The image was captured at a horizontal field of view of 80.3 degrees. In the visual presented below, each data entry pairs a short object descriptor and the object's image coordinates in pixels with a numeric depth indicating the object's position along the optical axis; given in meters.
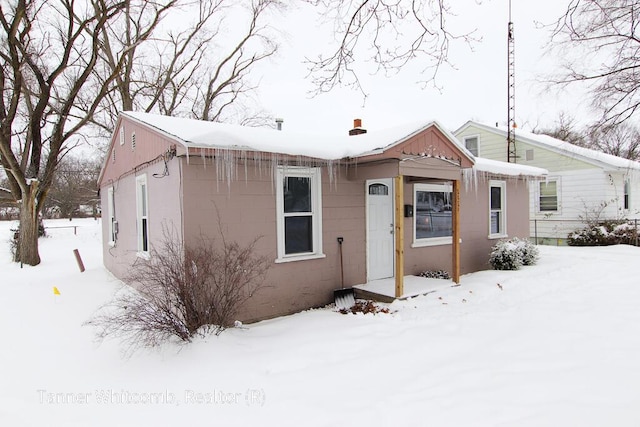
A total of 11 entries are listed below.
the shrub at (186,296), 4.33
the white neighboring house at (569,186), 13.69
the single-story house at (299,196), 5.40
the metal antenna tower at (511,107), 15.58
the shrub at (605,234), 12.66
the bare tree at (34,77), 11.03
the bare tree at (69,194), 31.25
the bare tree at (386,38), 3.74
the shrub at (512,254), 8.84
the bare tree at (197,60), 17.33
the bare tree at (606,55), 5.32
